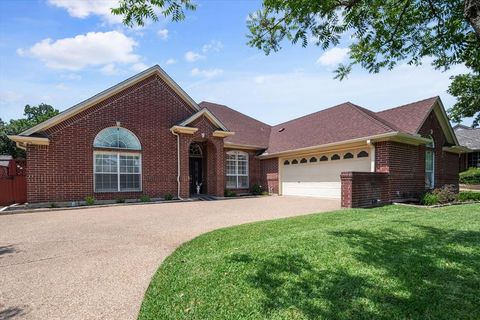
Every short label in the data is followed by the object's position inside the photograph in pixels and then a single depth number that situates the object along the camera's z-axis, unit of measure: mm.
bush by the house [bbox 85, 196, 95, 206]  12383
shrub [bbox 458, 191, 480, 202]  12141
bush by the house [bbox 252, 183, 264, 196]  18562
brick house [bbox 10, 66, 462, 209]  11977
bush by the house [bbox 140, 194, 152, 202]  13619
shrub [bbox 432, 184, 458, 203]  11626
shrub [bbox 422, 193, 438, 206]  11273
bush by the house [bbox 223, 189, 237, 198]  16628
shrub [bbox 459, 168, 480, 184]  24078
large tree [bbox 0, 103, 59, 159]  36344
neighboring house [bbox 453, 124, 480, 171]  27219
